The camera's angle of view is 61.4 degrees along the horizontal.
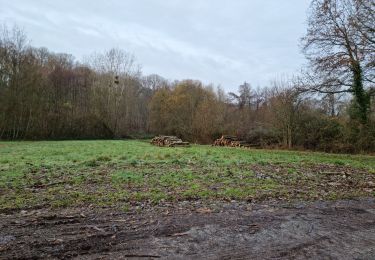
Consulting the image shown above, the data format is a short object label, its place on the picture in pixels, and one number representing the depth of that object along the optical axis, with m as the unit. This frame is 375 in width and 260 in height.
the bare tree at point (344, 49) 19.88
